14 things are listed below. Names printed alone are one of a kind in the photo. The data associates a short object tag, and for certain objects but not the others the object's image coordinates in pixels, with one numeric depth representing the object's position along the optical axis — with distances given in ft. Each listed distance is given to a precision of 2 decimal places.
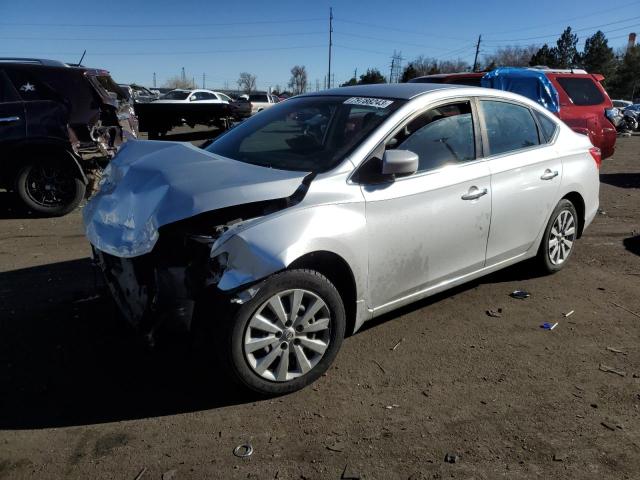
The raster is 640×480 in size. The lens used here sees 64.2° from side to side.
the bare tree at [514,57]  266.08
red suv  28.66
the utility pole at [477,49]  244.59
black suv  21.81
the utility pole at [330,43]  215.72
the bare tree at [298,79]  330.34
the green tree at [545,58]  187.34
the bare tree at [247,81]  341.82
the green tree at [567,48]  218.79
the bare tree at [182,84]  346.95
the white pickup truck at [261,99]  96.64
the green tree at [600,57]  206.49
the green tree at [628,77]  208.03
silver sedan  9.15
